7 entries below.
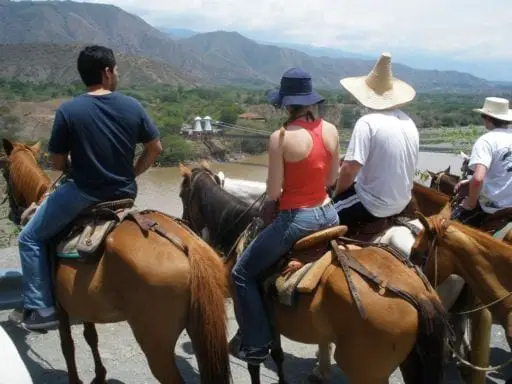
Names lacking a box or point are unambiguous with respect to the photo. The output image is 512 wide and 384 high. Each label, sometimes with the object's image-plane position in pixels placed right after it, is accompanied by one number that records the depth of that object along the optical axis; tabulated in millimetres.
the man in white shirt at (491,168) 4453
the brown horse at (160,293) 3541
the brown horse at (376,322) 3141
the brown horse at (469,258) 3689
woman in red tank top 3398
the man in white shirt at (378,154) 3980
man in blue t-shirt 3715
